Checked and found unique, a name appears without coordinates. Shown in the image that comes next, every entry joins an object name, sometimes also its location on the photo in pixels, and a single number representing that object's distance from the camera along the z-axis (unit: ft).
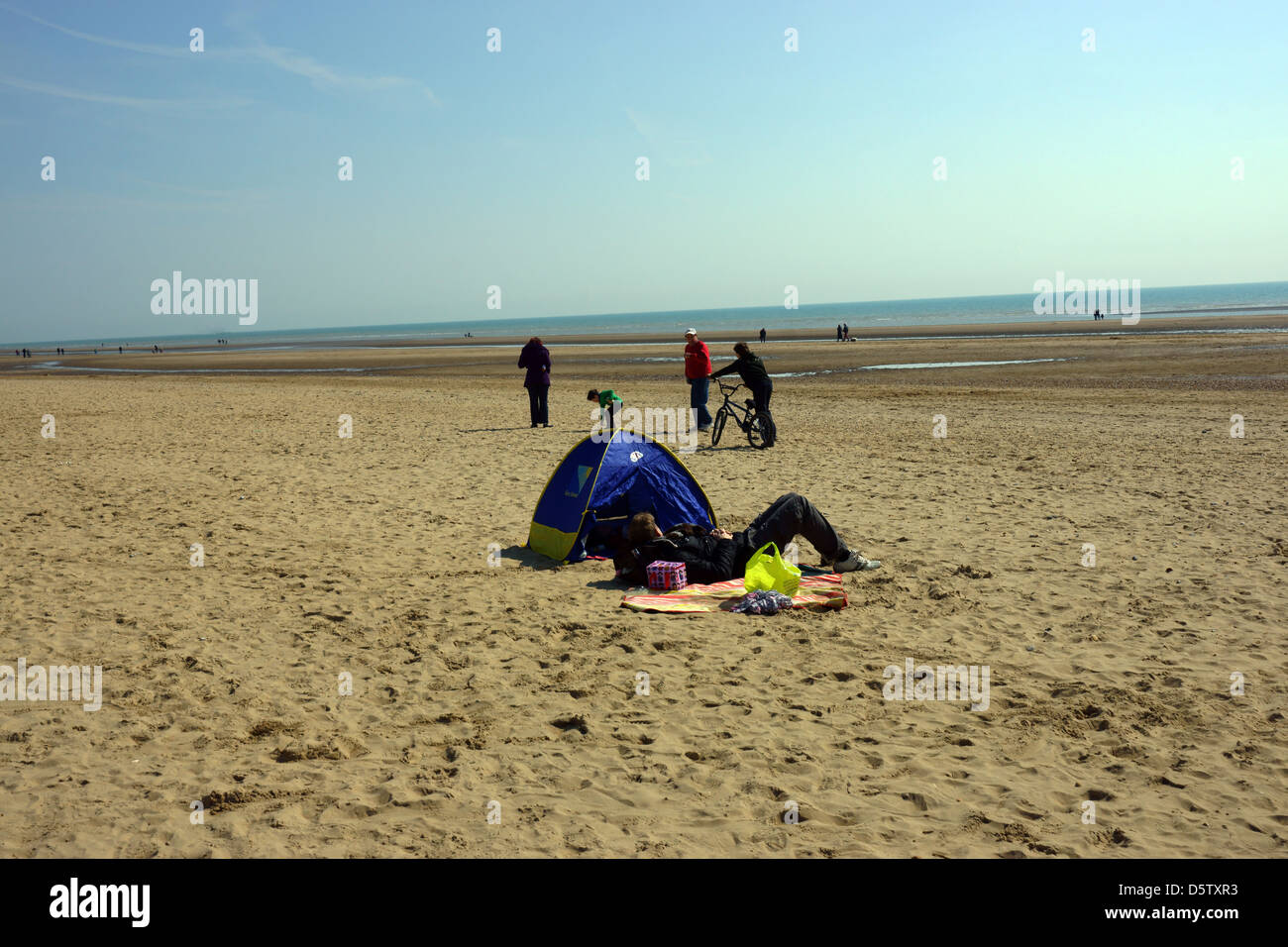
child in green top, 48.26
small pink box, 24.09
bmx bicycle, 49.37
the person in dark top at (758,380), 49.34
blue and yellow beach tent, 27.76
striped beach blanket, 22.65
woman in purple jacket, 58.80
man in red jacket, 55.16
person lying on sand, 24.73
